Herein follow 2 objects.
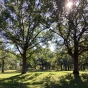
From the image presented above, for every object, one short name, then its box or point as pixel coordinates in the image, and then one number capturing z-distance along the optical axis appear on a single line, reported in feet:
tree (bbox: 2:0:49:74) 41.53
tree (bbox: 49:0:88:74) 37.34
